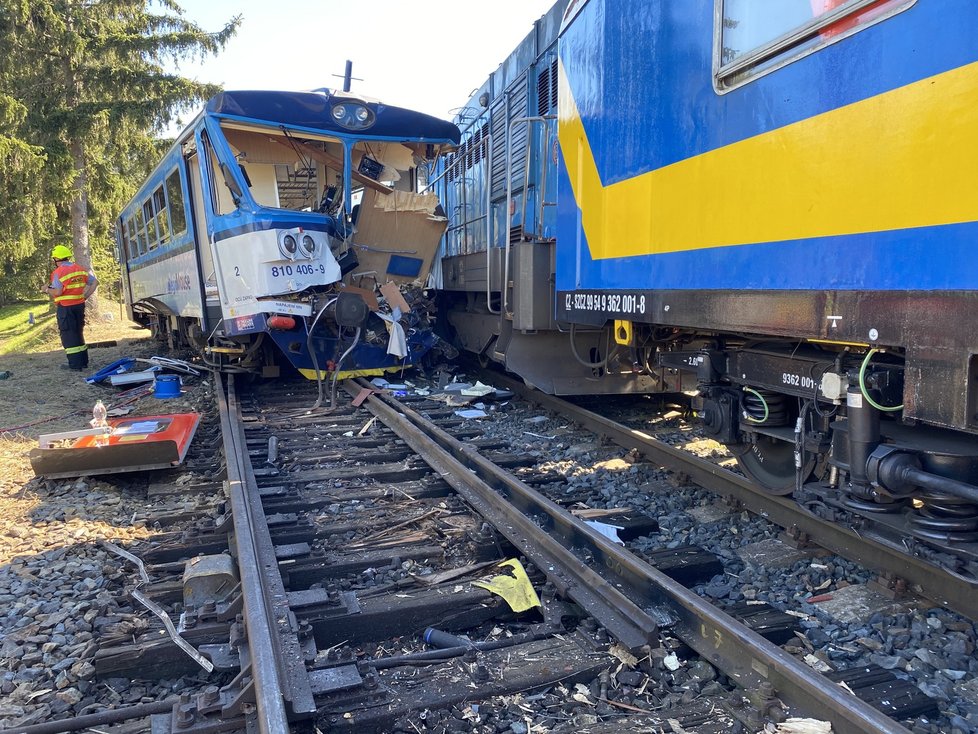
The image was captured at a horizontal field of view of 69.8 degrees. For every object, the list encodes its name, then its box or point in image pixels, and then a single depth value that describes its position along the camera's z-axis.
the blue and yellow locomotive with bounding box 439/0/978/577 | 2.26
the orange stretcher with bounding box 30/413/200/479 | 4.98
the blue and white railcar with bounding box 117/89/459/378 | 7.88
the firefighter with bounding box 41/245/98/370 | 11.57
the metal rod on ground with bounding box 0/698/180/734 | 2.29
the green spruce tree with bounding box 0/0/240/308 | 17.70
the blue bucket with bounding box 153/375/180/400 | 8.52
